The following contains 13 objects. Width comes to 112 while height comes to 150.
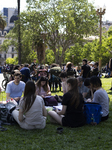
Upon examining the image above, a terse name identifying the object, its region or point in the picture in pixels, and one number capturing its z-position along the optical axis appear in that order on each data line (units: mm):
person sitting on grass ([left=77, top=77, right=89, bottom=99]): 8492
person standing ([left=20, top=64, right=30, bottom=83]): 12180
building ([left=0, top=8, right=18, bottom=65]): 114525
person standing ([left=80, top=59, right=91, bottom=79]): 11719
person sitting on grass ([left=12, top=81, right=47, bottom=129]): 5211
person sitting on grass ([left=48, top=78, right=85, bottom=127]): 5438
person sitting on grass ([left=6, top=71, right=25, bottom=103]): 7851
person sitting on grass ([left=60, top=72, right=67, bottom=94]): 9667
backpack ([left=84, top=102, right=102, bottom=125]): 5832
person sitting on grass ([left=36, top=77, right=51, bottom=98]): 8492
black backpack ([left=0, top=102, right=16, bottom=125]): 5965
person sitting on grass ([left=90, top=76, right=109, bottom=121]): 6137
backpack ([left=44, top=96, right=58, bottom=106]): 8016
